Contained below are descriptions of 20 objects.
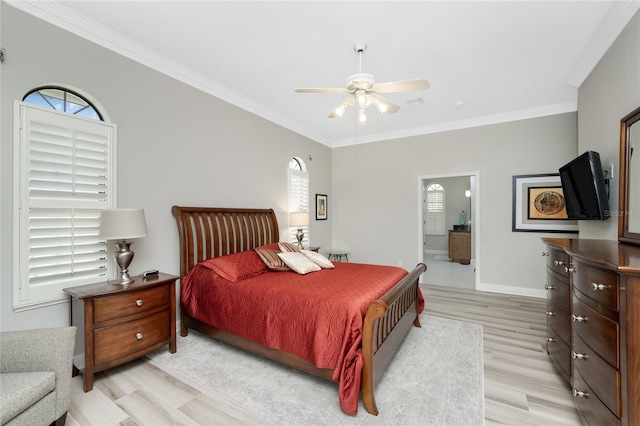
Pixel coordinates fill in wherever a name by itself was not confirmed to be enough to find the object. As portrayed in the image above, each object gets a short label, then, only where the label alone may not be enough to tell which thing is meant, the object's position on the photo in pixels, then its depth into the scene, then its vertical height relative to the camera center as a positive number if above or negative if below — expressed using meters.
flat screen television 2.48 +0.26
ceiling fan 2.32 +1.10
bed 1.90 -0.82
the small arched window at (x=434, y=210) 9.27 +0.13
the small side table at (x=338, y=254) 5.89 -0.92
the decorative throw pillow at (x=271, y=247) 3.52 -0.45
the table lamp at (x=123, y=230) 2.26 -0.15
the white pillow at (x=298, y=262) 3.16 -0.59
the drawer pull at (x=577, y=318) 1.66 -0.67
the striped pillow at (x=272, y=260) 3.25 -0.57
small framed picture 5.85 +0.14
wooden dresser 1.24 -0.62
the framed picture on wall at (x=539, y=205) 4.31 +0.15
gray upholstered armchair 1.43 -0.91
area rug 1.87 -1.40
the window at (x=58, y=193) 2.11 +0.16
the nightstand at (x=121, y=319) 2.11 -0.90
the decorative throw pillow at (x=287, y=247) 3.63 -0.46
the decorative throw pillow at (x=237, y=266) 2.86 -0.58
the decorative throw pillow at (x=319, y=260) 3.43 -0.60
